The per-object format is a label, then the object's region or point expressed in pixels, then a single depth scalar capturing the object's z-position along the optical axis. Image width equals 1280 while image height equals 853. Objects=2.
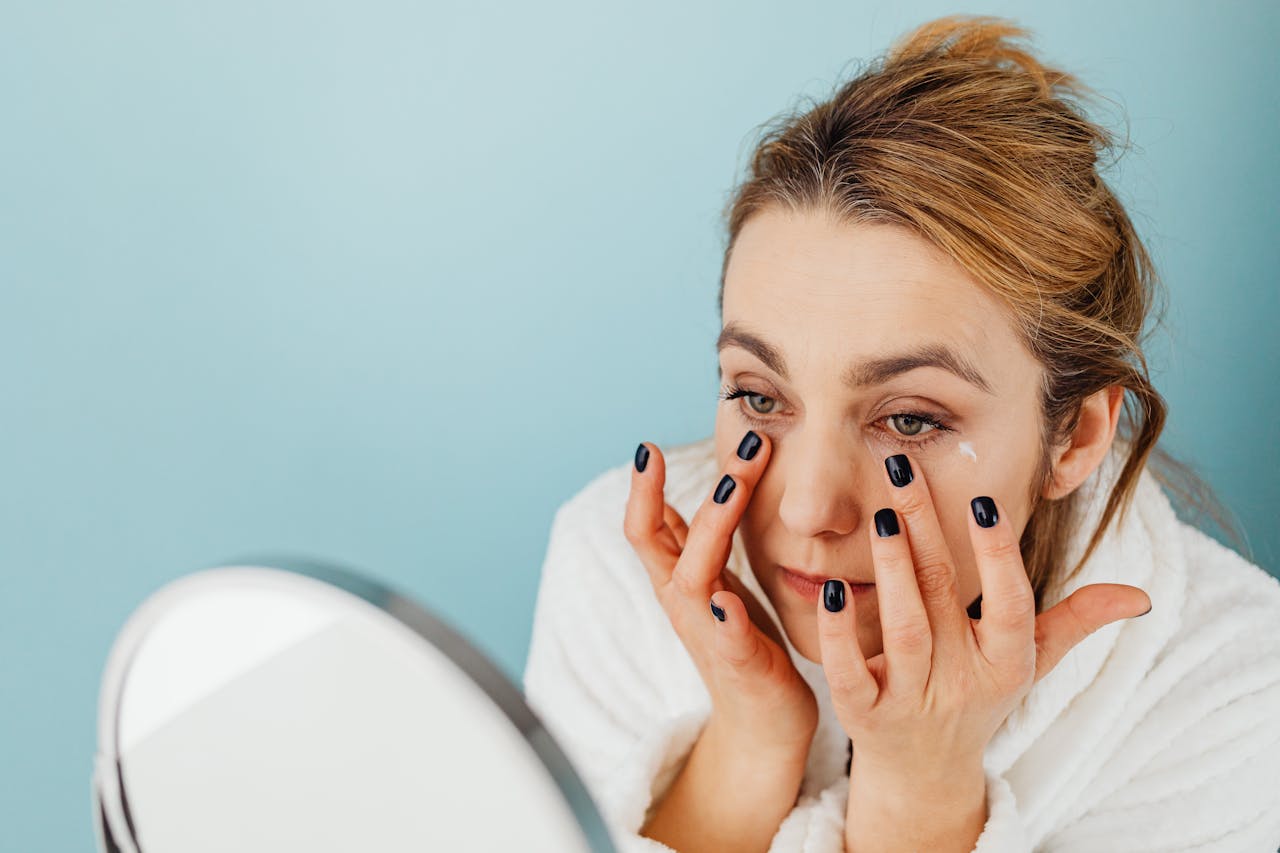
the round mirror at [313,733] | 0.29
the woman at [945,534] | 0.78
